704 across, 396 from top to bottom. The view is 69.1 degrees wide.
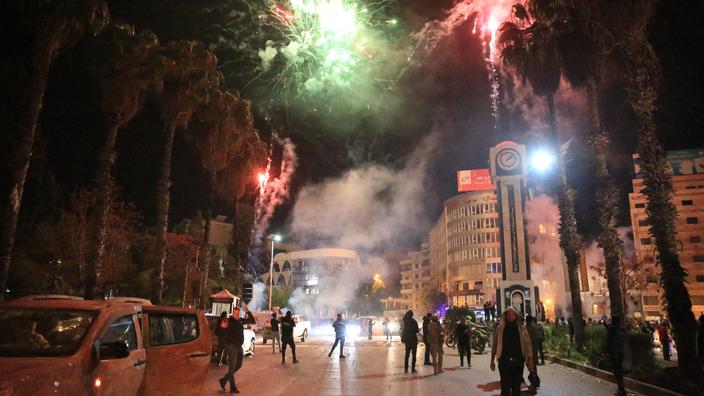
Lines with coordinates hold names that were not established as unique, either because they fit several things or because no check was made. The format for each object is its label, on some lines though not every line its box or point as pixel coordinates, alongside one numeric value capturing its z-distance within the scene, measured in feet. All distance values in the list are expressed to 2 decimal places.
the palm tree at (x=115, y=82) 65.20
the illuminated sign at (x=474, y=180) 307.99
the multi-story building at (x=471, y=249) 313.73
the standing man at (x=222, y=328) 37.39
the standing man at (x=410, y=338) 46.52
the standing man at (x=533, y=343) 35.89
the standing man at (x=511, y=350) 27.17
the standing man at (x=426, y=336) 50.71
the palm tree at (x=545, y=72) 73.82
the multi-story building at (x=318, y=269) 408.46
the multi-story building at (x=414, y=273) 435.12
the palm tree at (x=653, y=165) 38.24
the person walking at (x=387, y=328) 106.01
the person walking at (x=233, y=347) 33.28
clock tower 168.14
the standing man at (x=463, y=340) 52.19
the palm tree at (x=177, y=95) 74.08
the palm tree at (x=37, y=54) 48.01
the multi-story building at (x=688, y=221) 263.49
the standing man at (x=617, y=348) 35.17
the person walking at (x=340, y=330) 57.52
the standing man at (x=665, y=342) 64.97
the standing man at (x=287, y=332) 51.83
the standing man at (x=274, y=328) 62.90
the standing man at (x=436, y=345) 44.80
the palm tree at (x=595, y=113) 58.95
